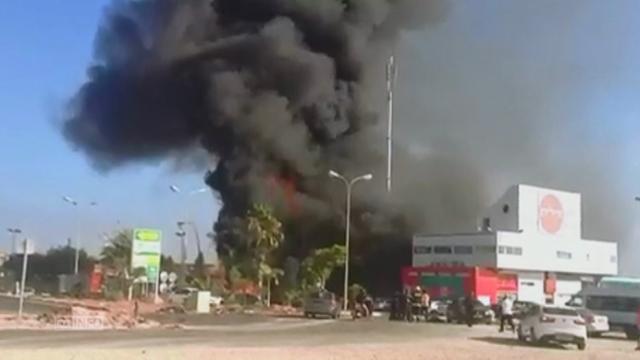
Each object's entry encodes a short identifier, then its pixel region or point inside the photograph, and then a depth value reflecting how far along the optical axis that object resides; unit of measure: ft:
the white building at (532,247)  266.77
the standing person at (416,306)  162.67
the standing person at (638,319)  120.47
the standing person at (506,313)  127.75
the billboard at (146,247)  146.00
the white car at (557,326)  93.50
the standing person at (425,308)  164.35
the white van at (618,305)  127.13
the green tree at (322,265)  237.66
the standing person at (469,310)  149.99
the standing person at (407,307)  160.03
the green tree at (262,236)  225.15
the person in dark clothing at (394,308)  162.61
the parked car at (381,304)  226.83
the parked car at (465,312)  155.43
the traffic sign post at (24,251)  99.69
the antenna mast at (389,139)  266.16
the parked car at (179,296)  195.83
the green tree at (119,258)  213.66
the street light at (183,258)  284.18
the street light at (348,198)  209.60
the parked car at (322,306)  167.93
